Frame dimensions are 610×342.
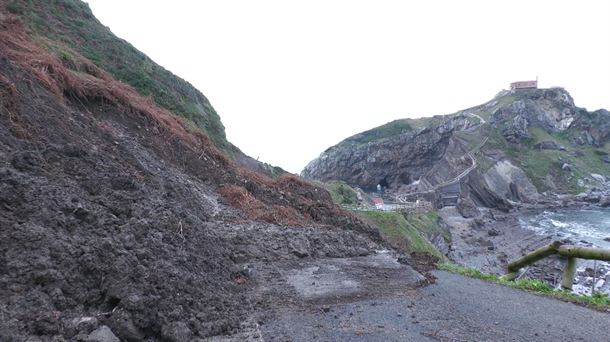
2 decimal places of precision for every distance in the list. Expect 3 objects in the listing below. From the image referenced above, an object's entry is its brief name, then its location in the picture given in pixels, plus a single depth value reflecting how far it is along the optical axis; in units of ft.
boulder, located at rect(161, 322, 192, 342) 15.70
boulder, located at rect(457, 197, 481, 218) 181.38
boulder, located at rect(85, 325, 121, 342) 13.66
